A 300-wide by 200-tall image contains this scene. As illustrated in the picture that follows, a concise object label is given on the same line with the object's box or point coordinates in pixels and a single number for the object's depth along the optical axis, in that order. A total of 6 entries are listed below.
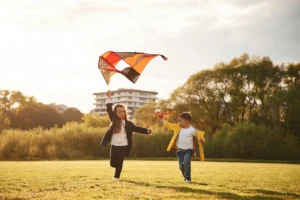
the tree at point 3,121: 61.21
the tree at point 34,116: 74.94
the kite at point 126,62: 12.12
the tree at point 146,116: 63.31
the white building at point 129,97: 153.34
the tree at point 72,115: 96.50
